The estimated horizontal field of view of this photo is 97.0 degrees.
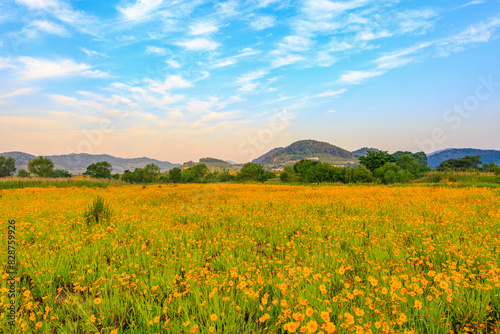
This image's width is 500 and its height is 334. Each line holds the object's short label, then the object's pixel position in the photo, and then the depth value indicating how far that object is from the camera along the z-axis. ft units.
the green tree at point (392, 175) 141.83
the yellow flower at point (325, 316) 7.54
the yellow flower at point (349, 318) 7.07
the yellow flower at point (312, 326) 6.76
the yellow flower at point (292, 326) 6.71
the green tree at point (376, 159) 220.43
